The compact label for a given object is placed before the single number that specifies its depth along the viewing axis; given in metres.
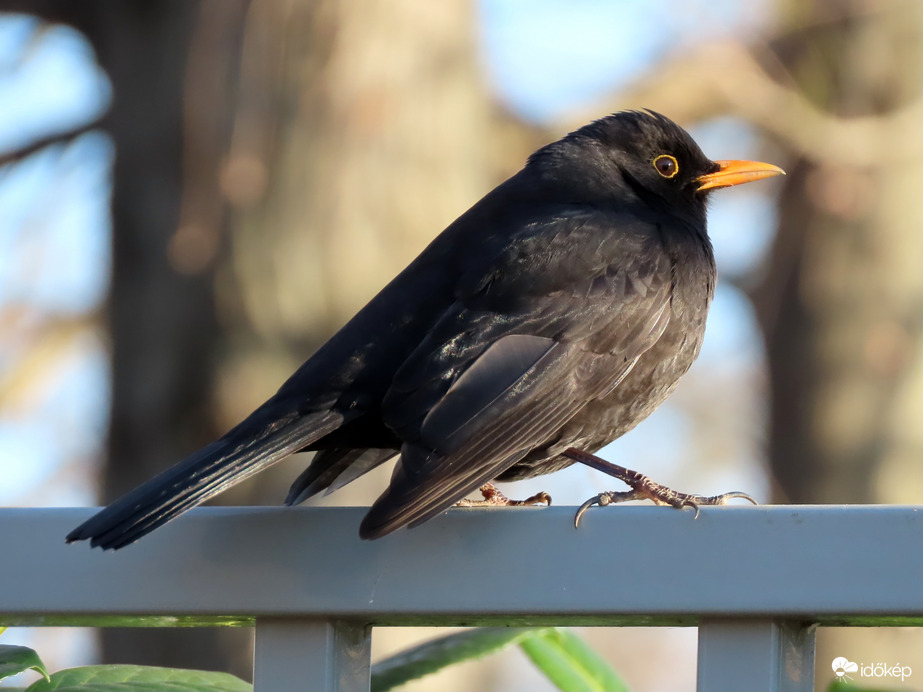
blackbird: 4.71
